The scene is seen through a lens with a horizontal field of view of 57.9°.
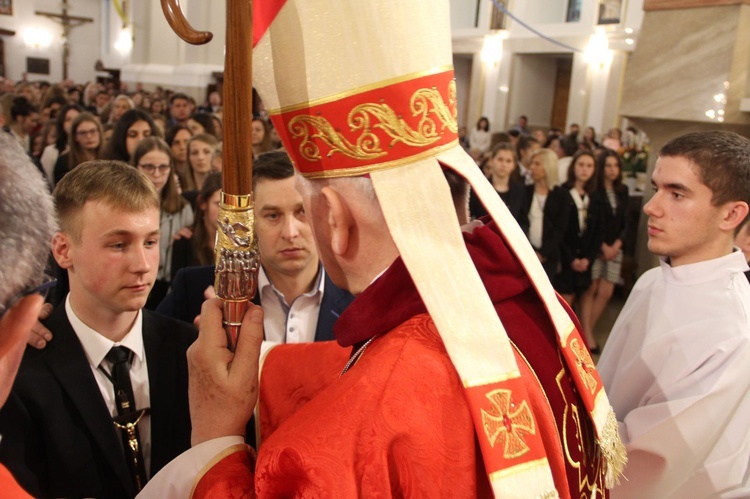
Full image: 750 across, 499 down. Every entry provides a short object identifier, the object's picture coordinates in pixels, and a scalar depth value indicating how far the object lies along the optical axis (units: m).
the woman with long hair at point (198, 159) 4.71
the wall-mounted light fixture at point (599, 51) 14.83
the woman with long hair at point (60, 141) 5.58
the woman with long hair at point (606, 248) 5.88
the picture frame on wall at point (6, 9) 27.20
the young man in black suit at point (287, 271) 2.30
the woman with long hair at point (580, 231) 5.71
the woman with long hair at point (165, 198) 3.67
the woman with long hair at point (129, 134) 4.45
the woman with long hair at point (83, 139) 4.75
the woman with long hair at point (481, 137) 13.73
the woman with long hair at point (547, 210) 5.59
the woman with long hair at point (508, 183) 5.66
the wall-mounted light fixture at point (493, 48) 17.00
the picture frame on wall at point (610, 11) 14.86
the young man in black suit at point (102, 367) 1.55
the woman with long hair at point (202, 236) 3.45
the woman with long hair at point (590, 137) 11.66
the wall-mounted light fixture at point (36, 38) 27.53
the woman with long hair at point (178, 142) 5.18
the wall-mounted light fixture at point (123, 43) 25.30
